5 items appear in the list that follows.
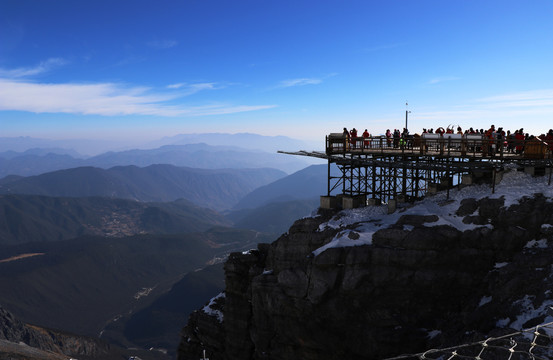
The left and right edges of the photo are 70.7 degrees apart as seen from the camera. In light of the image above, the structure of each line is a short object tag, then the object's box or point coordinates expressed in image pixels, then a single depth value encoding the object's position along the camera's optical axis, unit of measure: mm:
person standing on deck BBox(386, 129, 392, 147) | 41262
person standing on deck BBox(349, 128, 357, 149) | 40562
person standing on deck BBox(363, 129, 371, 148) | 40250
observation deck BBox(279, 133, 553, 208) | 31297
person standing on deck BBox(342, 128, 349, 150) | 40312
